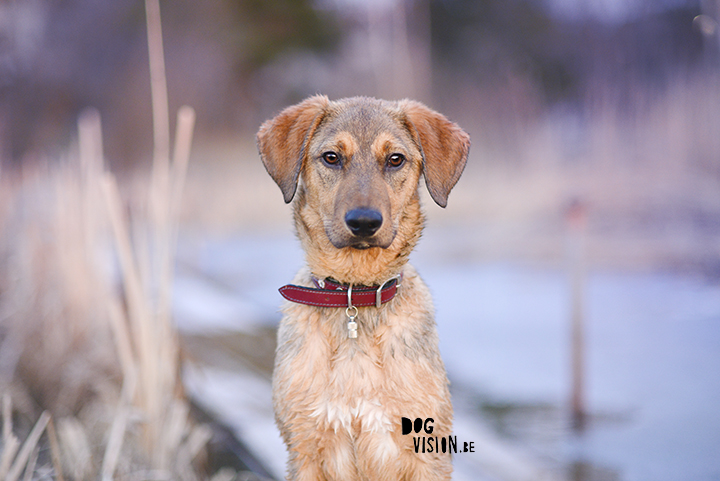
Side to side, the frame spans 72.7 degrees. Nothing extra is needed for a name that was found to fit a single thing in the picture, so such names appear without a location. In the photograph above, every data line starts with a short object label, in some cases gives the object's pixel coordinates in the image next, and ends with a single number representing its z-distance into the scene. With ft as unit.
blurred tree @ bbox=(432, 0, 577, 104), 22.11
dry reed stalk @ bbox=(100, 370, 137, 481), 7.21
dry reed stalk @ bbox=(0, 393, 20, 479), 6.29
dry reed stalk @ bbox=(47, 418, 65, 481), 6.88
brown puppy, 5.36
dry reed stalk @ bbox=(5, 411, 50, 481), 6.52
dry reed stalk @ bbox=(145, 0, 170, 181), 8.56
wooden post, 9.21
